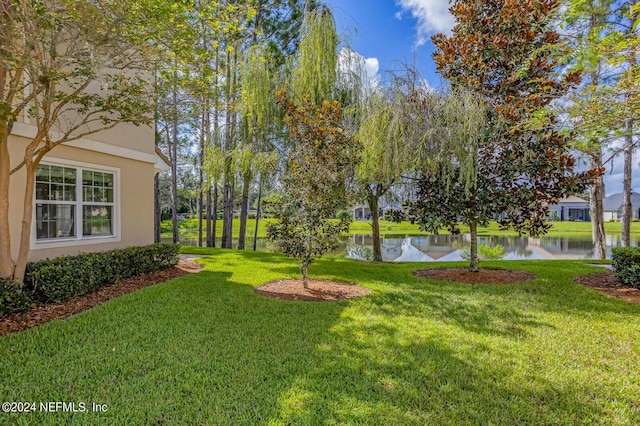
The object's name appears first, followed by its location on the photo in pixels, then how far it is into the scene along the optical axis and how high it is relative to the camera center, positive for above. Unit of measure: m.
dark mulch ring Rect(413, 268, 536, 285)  8.00 -1.57
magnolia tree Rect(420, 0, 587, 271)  7.31 +1.77
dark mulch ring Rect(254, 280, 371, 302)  6.53 -1.60
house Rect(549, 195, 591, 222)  43.09 +0.32
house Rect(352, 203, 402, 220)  53.25 -0.10
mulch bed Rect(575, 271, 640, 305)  6.62 -1.59
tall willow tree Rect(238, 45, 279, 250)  11.25 +3.54
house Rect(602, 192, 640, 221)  45.78 +1.10
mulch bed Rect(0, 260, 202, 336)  4.75 -1.53
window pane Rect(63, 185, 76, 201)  7.15 +0.44
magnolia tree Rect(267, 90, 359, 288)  6.89 +0.63
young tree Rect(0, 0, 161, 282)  4.84 +2.44
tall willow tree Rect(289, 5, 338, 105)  10.72 +4.94
